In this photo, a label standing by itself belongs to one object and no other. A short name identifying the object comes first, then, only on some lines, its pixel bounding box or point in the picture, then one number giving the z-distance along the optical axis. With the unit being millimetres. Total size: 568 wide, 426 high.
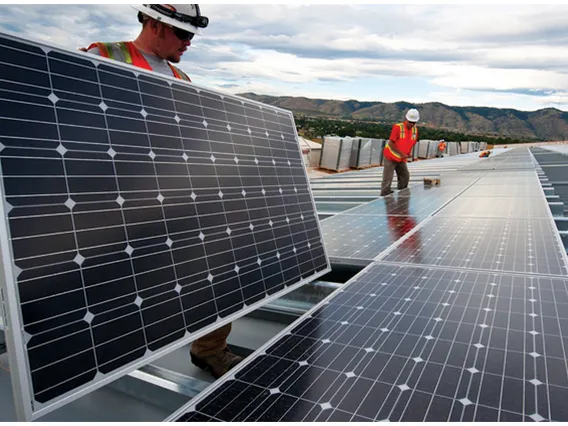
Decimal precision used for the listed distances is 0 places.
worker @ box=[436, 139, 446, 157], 41662
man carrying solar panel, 3328
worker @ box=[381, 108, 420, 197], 10445
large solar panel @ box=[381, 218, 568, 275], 4102
